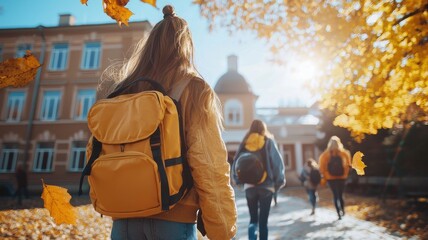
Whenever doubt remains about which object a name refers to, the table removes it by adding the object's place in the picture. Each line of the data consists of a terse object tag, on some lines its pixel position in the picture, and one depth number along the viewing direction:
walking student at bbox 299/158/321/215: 9.60
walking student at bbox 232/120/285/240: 4.32
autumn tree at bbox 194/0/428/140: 4.92
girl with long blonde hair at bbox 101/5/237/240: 1.49
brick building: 19.98
